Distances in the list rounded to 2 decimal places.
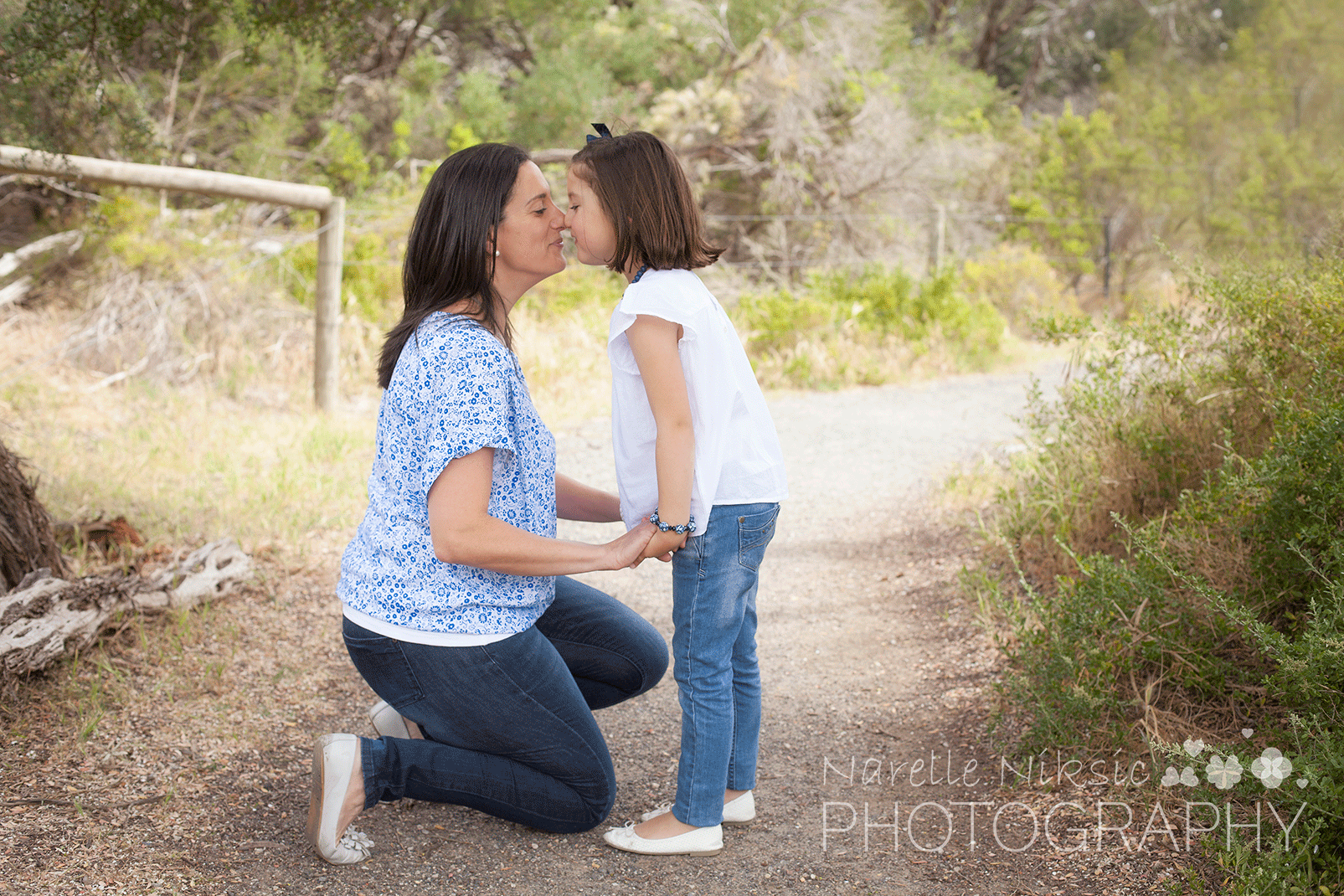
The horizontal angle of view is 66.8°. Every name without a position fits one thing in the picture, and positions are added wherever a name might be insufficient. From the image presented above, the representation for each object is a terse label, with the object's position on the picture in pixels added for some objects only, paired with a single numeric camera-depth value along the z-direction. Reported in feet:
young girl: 6.38
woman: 6.51
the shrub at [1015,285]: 35.70
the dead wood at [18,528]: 9.62
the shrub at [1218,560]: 6.26
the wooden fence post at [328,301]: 19.83
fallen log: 8.84
